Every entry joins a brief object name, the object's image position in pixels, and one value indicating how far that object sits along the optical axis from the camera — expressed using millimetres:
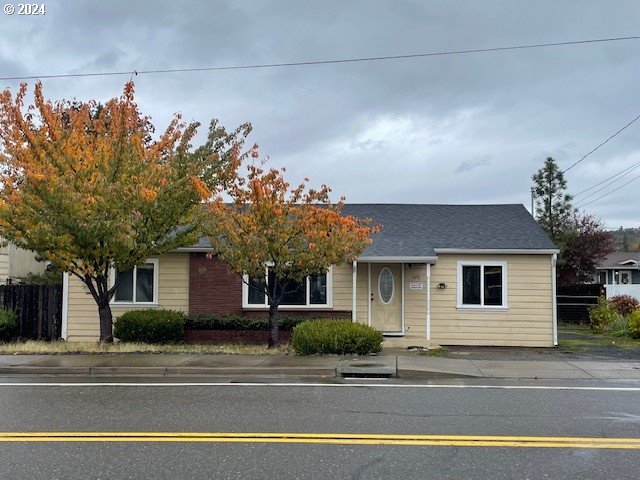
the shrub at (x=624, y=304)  21406
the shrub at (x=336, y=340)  13273
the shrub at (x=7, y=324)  16214
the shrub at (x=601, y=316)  20650
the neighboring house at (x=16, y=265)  23698
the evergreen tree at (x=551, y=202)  28578
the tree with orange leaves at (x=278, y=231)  13180
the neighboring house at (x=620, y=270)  53062
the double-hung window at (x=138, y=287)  17578
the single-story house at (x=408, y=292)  17094
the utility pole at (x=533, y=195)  29297
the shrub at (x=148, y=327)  16094
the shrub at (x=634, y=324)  17906
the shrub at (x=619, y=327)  18828
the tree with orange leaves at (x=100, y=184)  12828
